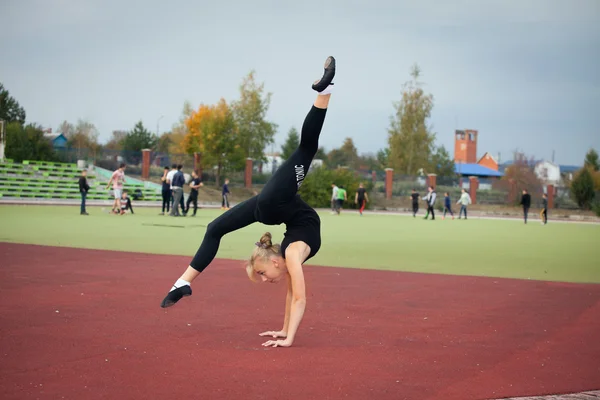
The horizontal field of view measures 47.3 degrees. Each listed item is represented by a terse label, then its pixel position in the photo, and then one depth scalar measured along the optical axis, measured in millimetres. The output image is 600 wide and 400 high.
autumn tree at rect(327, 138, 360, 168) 110338
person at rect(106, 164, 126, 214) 26625
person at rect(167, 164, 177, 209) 26377
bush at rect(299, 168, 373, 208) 50344
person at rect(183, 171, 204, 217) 27609
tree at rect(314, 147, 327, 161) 89031
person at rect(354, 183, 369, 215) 41281
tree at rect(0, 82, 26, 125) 76588
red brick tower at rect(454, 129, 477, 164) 133125
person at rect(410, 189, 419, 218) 40875
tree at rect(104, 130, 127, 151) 97956
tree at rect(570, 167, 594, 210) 55438
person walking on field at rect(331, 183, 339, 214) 40500
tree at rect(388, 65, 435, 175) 75125
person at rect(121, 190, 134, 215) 28686
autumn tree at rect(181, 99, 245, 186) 56500
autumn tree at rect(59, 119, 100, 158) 81500
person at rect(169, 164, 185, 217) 25797
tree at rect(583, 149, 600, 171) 92500
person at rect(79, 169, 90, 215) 26417
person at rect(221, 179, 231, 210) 38650
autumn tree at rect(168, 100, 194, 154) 75125
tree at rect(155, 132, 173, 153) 91625
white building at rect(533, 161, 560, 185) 134488
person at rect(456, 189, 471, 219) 38375
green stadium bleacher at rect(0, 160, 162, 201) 41375
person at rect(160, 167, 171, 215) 28078
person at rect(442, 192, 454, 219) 39309
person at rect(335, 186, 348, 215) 39750
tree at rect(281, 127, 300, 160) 90188
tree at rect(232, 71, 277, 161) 65500
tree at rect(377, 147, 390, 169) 108950
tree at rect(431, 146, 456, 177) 94125
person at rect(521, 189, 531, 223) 35500
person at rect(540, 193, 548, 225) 34844
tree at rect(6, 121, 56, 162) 51875
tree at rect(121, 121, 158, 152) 80688
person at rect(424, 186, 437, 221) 37031
